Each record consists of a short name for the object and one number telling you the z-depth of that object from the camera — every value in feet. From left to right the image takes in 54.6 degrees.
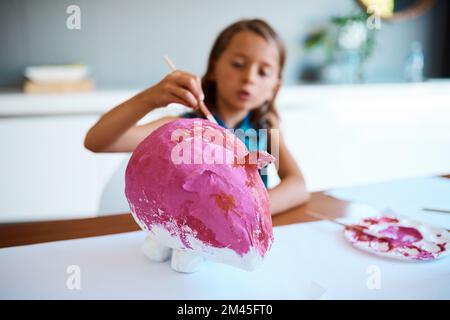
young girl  2.41
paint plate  2.10
